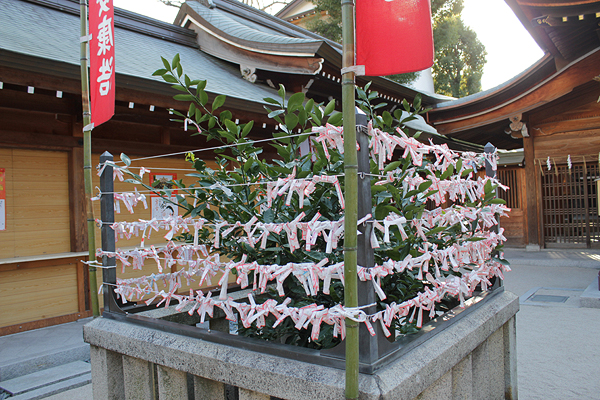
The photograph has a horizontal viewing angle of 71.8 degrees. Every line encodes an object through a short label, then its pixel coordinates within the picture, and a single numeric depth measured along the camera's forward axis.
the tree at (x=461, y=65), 20.28
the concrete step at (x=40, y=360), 3.45
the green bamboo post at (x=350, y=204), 1.21
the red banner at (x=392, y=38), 1.26
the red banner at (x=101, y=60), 2.45
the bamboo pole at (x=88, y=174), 2.36
